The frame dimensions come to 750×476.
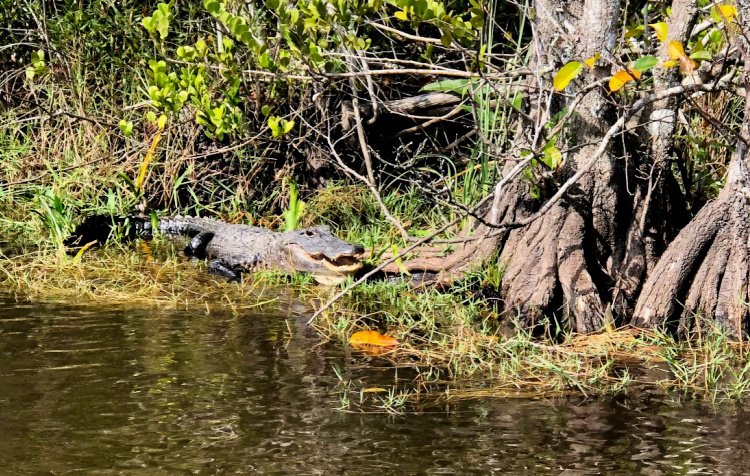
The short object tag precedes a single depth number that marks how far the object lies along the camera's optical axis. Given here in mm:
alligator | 12219
